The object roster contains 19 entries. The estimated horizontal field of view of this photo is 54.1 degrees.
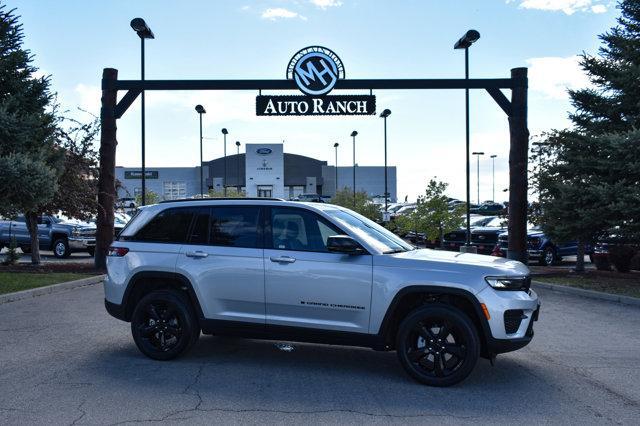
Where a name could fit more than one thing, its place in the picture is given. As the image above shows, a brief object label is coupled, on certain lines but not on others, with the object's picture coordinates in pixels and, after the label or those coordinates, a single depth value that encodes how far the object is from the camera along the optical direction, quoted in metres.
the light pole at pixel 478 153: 81.75
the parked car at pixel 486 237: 23.19
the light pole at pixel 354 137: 61.20
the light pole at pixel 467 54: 19.05
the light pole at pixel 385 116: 44.12
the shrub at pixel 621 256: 17.77
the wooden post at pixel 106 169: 17.75
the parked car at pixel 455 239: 24.56
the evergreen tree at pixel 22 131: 13.10
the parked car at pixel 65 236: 24.22
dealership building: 84.00
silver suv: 6.07
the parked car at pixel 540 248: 21.88
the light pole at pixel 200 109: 42.47
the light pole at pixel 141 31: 18.20
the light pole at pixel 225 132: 61.38
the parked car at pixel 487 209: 55.78
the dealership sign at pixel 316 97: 17.62
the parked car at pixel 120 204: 22.35
